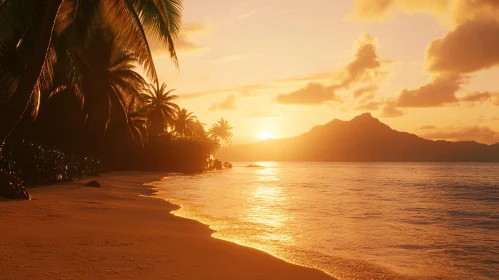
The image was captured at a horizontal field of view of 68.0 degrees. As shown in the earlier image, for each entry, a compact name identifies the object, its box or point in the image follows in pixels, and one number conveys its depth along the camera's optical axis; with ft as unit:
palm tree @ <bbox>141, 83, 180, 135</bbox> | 183.52
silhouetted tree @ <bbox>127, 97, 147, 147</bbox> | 138.00
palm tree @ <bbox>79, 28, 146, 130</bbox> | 105.81
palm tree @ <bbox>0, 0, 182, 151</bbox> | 27.78
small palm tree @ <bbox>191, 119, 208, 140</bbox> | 253.92
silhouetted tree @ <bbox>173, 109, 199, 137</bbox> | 232.12
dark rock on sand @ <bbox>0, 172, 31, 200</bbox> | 34.41
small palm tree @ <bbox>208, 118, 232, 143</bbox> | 317.83
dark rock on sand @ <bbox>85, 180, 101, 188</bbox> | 57.06
